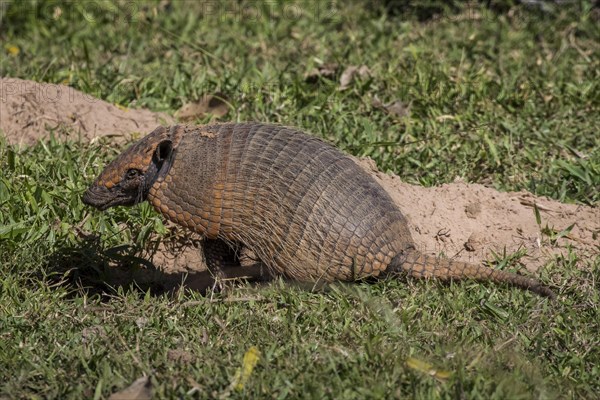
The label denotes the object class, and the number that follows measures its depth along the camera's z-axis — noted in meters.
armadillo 9.62
